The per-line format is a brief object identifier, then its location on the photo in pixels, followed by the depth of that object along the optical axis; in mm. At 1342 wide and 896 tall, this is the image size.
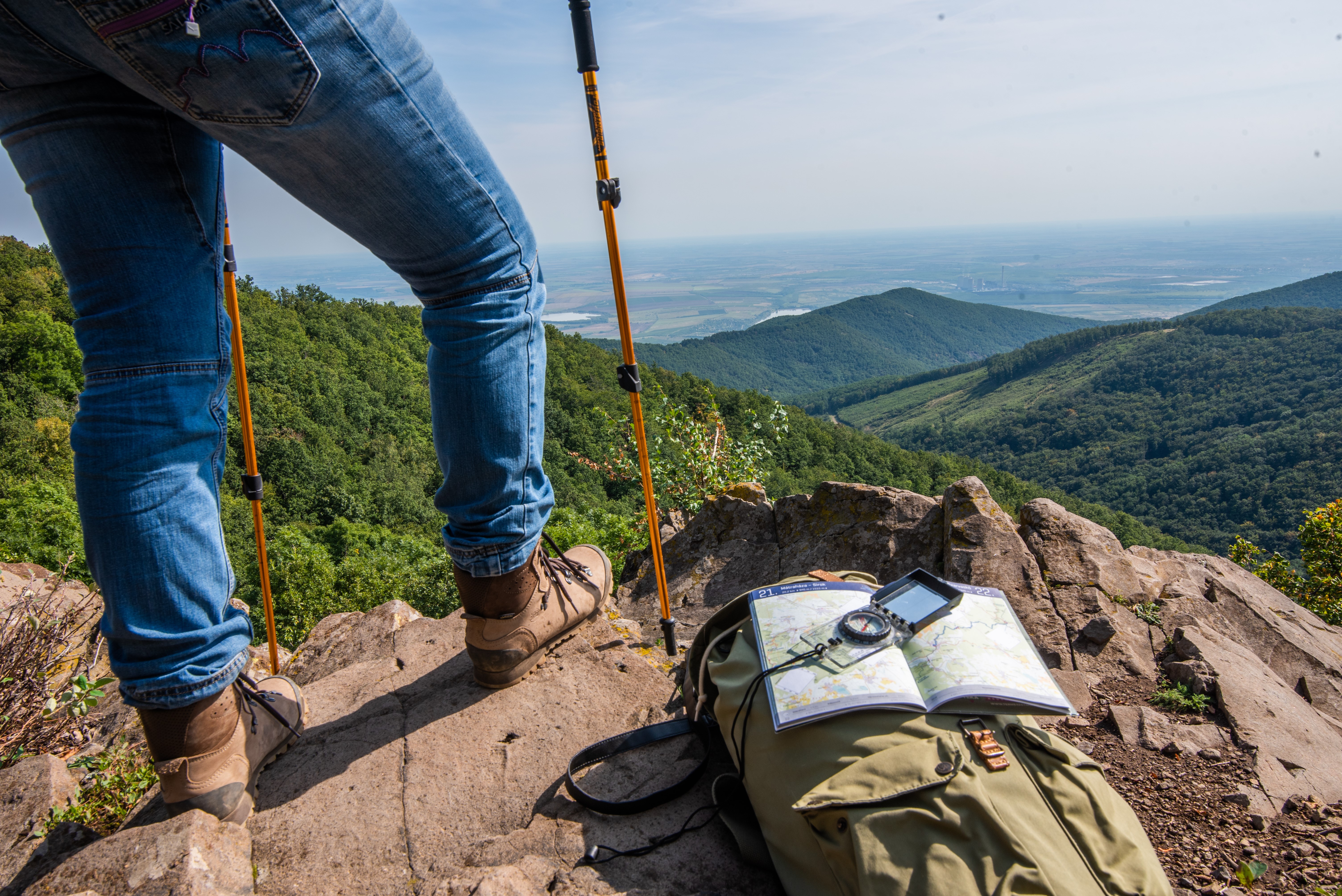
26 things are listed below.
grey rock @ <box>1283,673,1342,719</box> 2627
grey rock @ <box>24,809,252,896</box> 1265
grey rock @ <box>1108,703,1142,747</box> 2096
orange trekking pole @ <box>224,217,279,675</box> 2312
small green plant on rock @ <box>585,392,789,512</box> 7672
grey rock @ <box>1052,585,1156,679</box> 2510
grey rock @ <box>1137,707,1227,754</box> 2047
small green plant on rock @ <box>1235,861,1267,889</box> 1402
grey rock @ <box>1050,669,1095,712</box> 2295
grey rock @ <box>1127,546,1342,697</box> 2895
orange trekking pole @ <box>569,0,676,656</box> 2113
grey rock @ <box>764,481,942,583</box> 3527
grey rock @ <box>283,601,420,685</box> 2764
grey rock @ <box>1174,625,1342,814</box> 1911
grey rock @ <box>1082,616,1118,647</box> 2613
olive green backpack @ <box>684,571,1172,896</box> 1189
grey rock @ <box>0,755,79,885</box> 1515
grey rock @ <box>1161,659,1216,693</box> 2334
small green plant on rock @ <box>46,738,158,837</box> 1726
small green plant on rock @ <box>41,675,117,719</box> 2123
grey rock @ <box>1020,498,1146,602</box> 3066
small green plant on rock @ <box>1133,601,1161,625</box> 2875
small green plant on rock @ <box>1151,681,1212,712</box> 2244
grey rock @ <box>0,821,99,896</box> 1387
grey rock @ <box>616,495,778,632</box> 3814
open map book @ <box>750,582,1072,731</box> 1449
